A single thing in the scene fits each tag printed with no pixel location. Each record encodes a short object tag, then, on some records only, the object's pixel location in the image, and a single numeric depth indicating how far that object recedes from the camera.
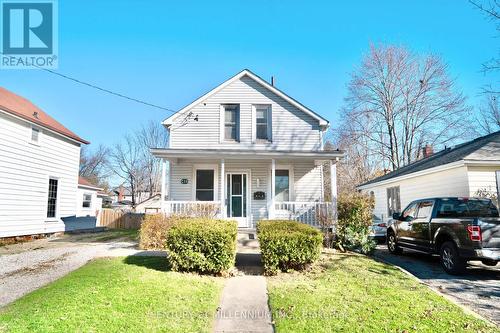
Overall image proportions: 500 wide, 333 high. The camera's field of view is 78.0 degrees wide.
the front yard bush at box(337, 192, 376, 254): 10.19
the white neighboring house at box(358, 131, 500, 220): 11.59
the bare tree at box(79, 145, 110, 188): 48.97
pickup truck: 7.09
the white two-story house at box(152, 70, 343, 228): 13.91
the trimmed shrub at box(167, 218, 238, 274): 6.97
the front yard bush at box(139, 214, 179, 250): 10.08
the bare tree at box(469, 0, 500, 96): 11.24
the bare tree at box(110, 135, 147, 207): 39.62
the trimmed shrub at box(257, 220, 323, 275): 7.10
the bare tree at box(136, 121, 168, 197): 38.56
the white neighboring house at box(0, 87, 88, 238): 13.13
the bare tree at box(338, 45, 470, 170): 27.12
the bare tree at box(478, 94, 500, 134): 28.19
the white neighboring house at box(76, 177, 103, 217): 25.23
